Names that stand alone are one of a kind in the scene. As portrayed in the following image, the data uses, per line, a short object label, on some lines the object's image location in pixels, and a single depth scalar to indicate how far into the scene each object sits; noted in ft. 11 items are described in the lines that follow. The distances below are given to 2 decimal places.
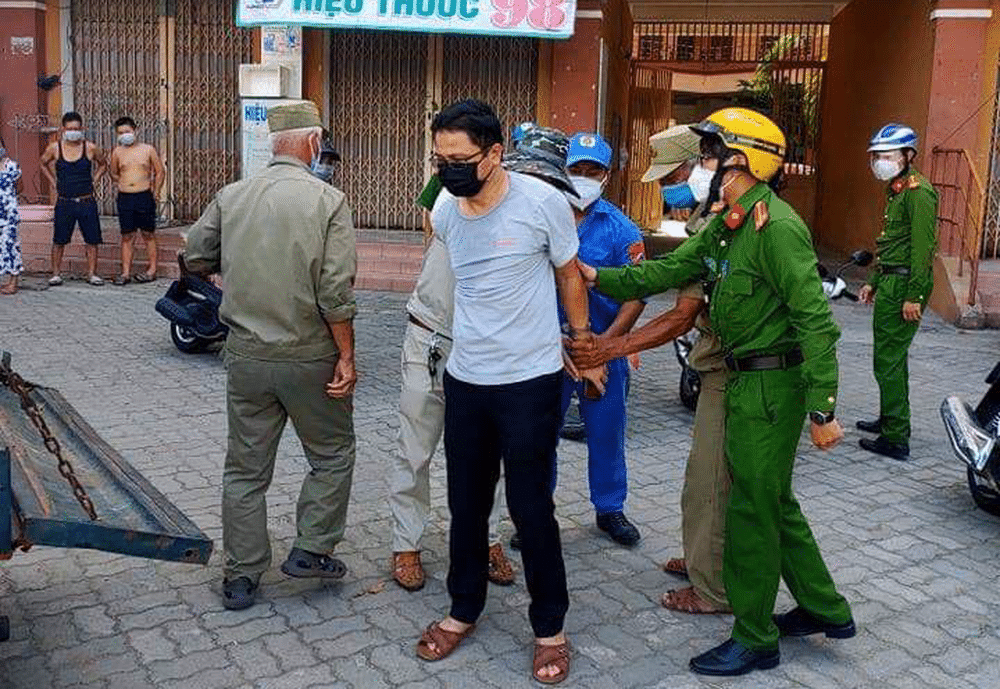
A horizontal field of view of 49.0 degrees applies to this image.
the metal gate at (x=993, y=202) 36.27
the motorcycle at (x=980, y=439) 15.65
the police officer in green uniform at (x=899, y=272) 18.92
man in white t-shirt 10.65
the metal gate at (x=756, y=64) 56.59
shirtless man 34.78
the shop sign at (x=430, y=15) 35.50
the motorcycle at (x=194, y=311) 24.76
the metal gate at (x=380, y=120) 40.63
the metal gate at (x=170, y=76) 41.47
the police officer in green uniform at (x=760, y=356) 10.61
